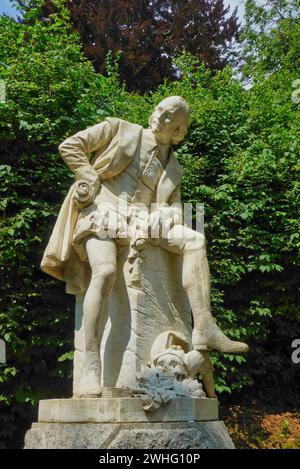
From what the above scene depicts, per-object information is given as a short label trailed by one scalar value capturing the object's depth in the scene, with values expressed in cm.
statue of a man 460
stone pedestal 402
